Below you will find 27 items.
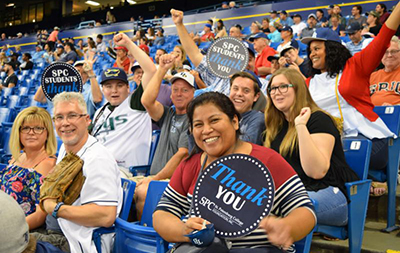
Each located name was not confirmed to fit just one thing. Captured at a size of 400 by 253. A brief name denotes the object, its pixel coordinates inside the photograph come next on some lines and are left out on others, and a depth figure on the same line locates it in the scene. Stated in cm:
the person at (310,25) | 961
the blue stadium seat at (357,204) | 235
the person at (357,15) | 923
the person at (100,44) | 1389
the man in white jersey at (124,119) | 344
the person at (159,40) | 1299
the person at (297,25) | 1089
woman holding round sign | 146
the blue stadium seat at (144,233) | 204
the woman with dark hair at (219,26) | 1104
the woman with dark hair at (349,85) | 300
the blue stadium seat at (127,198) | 239
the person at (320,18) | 1067
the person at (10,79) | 1014
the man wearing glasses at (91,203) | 216
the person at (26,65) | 1269
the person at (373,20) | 714
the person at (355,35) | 612
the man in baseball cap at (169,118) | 309
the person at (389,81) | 366
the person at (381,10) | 891
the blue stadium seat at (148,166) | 338
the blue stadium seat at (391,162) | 293
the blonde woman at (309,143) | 215
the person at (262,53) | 575
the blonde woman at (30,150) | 253
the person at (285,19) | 1195
